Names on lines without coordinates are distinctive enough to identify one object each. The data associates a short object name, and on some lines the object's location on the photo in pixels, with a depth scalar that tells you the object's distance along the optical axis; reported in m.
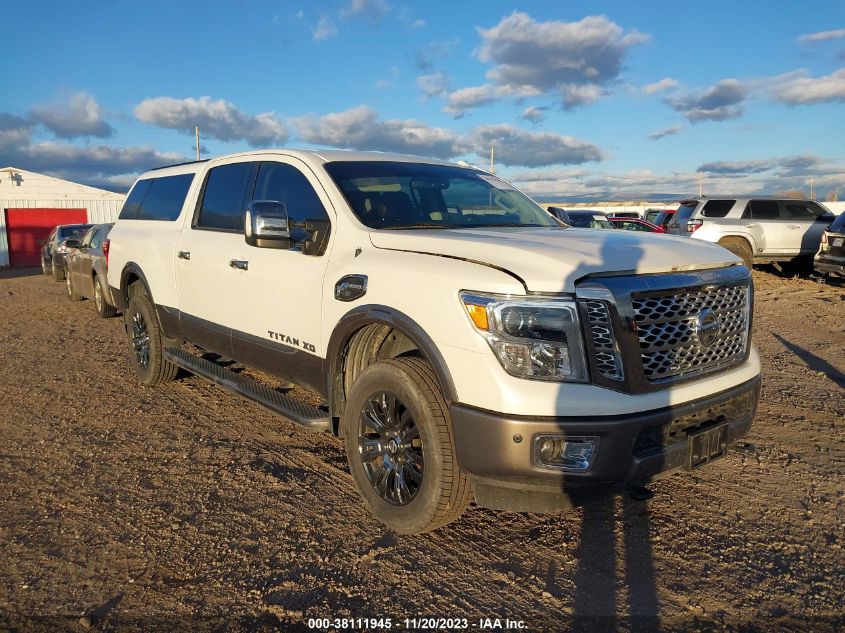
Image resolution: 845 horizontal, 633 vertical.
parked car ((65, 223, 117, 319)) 11.17
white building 28.55
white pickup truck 2.90
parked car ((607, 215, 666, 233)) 17.89
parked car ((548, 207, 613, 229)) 17.02
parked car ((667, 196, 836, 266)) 15.38
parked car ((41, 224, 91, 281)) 17.02
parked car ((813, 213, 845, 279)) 12.53
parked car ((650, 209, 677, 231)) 23.36
